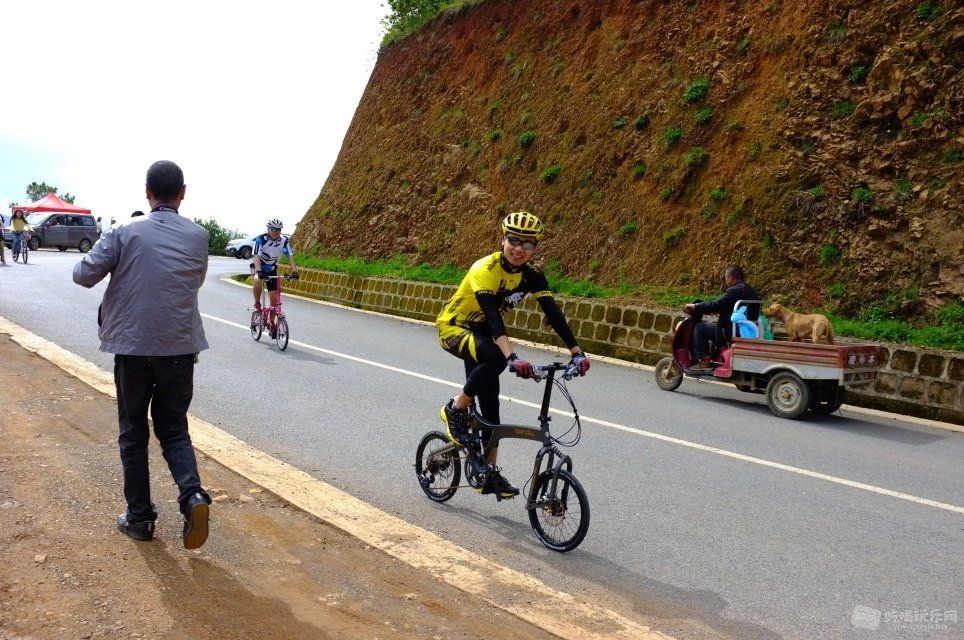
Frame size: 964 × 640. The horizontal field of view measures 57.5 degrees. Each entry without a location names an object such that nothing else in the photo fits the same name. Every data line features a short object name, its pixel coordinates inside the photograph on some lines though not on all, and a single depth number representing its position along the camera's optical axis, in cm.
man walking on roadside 472
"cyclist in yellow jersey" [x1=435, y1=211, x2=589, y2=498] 566
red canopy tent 4625
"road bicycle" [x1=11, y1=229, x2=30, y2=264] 3019
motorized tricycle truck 1076
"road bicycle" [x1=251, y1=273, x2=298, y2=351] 1422
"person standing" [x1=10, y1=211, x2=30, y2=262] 3010
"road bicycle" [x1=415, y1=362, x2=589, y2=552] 547
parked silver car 4203
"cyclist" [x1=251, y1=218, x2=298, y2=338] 1523
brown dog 1141
